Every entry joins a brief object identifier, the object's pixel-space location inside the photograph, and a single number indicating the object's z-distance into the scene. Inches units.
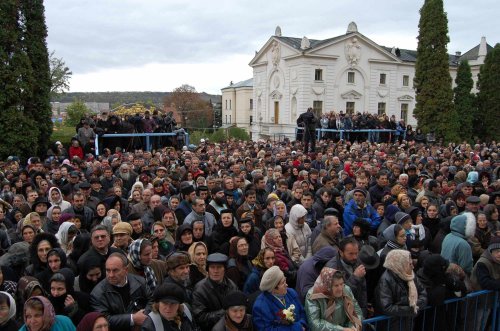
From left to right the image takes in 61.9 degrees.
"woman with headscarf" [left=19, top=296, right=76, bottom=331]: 128.1
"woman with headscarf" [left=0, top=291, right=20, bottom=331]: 135.3
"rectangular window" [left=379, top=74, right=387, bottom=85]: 1797.5
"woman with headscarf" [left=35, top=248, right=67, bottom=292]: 170.4
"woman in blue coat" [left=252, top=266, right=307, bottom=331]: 152.7
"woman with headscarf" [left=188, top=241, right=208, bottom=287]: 183.2
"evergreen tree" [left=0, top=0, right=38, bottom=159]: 586.6
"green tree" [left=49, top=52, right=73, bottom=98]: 1840.6
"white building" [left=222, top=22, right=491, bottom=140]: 1665.8
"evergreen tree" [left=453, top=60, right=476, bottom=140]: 1309.1
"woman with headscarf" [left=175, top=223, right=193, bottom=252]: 213.5
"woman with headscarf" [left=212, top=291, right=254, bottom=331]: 147.3
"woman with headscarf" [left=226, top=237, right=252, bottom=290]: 186.9
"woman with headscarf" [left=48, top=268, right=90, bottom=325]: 149.9
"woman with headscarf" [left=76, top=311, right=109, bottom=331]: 130.1
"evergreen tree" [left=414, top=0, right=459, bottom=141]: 1173.7
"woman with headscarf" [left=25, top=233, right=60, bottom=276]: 178.0
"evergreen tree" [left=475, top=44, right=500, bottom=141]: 1304.1
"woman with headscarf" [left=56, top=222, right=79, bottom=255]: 214.0
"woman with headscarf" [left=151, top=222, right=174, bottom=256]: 219.5
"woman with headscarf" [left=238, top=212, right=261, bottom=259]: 211.8
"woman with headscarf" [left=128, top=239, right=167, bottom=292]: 179.6
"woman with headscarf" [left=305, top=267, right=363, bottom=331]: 154.6
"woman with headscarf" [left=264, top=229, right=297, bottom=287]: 200.1
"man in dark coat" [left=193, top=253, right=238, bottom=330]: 159.5
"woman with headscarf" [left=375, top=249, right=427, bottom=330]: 171.6
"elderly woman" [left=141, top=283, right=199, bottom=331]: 138.8
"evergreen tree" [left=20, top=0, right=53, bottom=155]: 617.6
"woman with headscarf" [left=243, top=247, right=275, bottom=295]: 178.9
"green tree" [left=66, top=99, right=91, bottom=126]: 1574.6
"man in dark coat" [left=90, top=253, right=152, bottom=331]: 149.6
